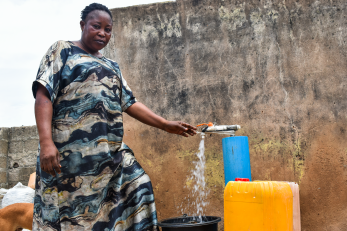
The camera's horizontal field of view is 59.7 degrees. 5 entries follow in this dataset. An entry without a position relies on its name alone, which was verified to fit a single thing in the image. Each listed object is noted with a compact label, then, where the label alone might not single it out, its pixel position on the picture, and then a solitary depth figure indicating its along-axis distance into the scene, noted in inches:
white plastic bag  127.0
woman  72.9
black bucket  76.8
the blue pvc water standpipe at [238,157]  91.1
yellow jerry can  77.4
